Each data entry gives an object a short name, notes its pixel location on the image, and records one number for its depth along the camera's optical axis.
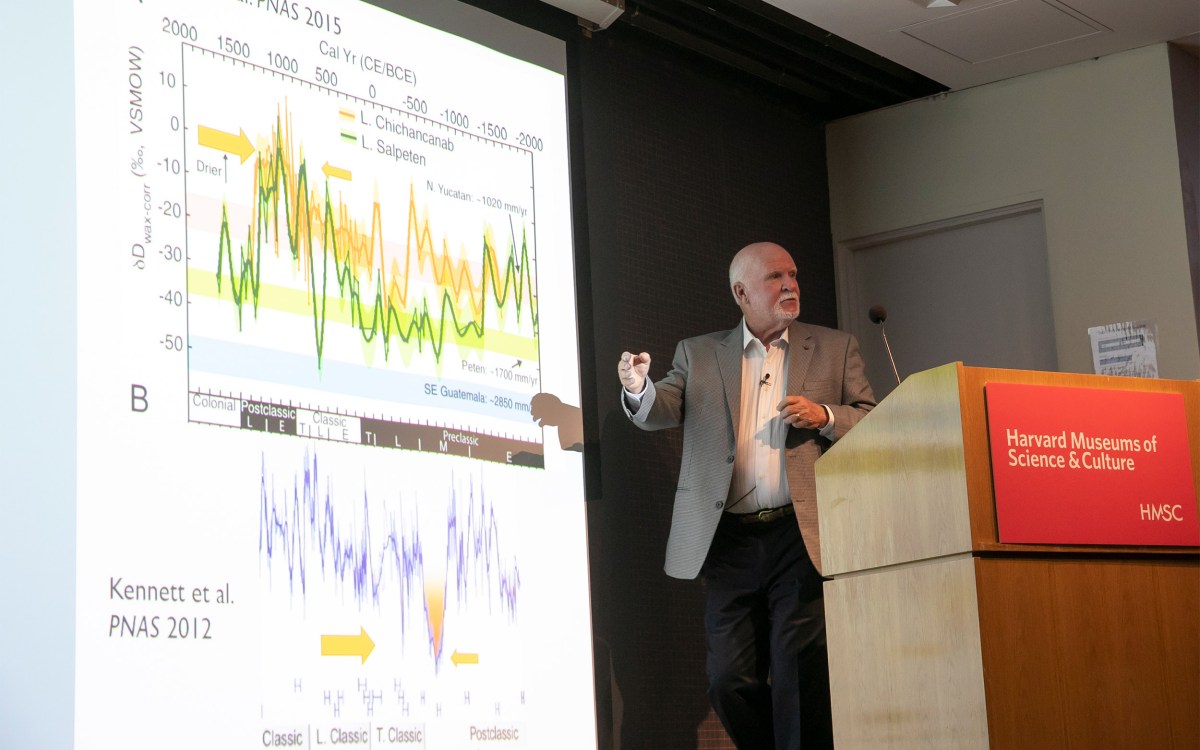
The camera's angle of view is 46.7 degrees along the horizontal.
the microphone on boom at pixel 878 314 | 3.86
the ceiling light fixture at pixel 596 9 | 4.43
